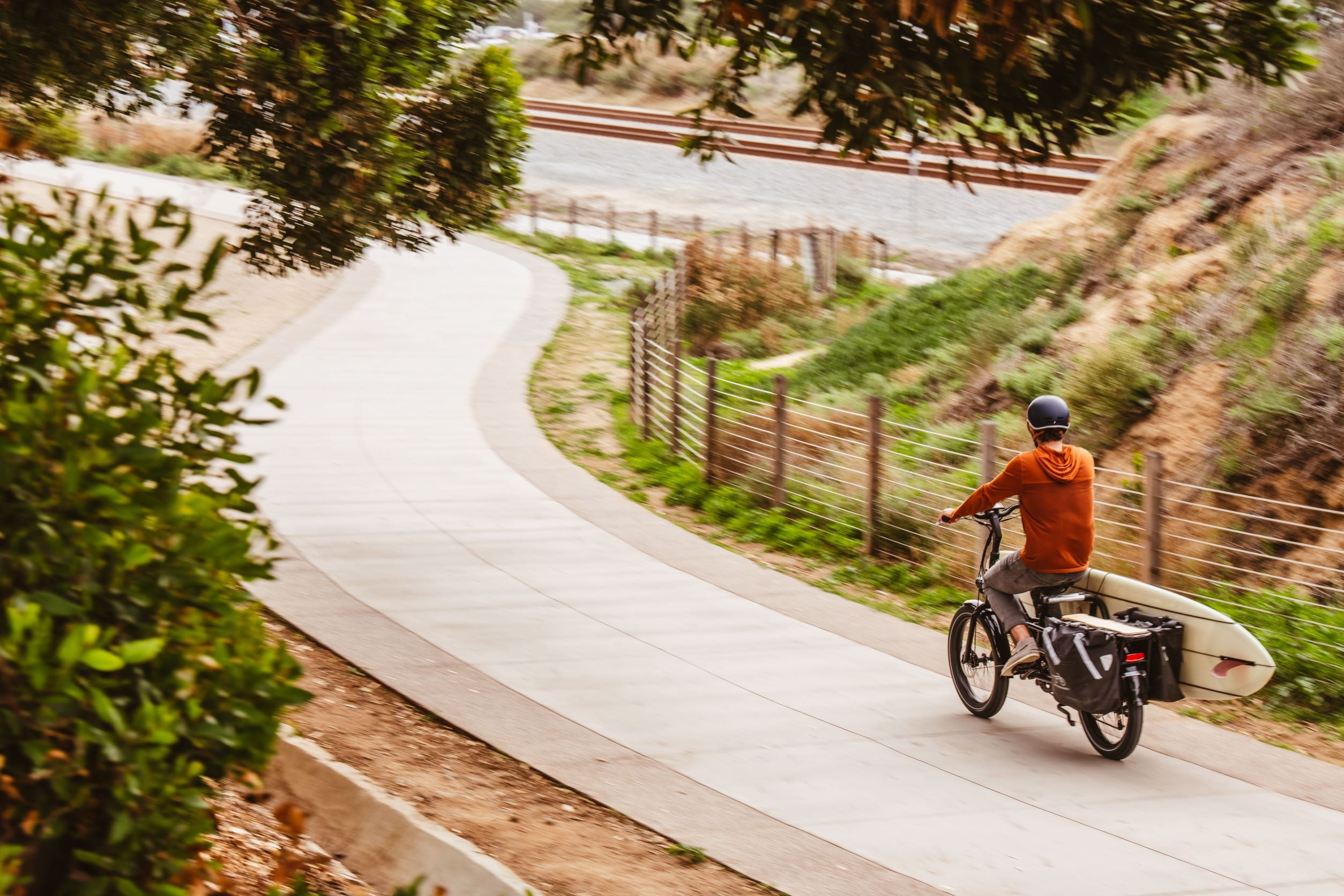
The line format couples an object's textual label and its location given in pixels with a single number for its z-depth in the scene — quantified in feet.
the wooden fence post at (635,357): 60.03
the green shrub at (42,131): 39.70
